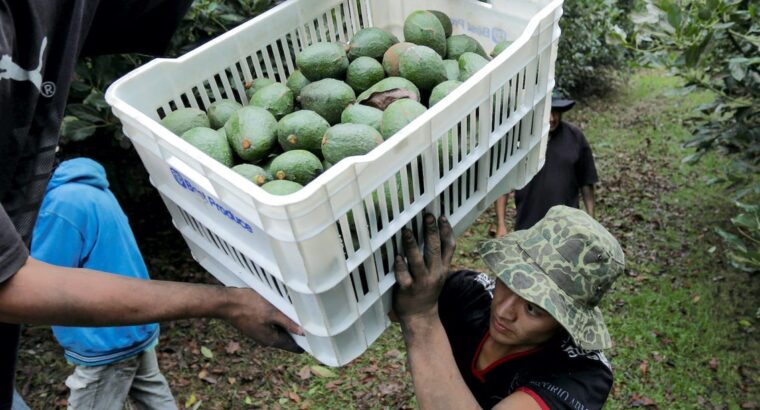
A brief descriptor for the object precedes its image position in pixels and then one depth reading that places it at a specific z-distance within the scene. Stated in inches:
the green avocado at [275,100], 73.6
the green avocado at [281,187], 57.6
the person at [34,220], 54.5
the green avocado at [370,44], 80.7
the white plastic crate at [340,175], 51.1
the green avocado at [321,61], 75.9
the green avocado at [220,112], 74.6
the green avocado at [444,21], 85.2
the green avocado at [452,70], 75.8
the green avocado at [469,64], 74.7
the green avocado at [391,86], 70.7
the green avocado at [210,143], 64.9
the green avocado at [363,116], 67.2
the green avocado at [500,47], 76.9
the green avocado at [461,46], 82.4
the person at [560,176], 152.9
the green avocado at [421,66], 72.8
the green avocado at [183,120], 69.2
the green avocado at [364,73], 77.2
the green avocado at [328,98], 71.6
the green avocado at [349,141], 60.9
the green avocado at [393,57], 75.1
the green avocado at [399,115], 63.6
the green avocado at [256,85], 79.4
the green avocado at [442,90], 68.5
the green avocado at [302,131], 66.7
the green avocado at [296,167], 62.5
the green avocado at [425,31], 79.0
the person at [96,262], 92.1
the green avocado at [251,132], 67.0
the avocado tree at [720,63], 117.1
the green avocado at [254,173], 61.9
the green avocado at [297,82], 79.3
